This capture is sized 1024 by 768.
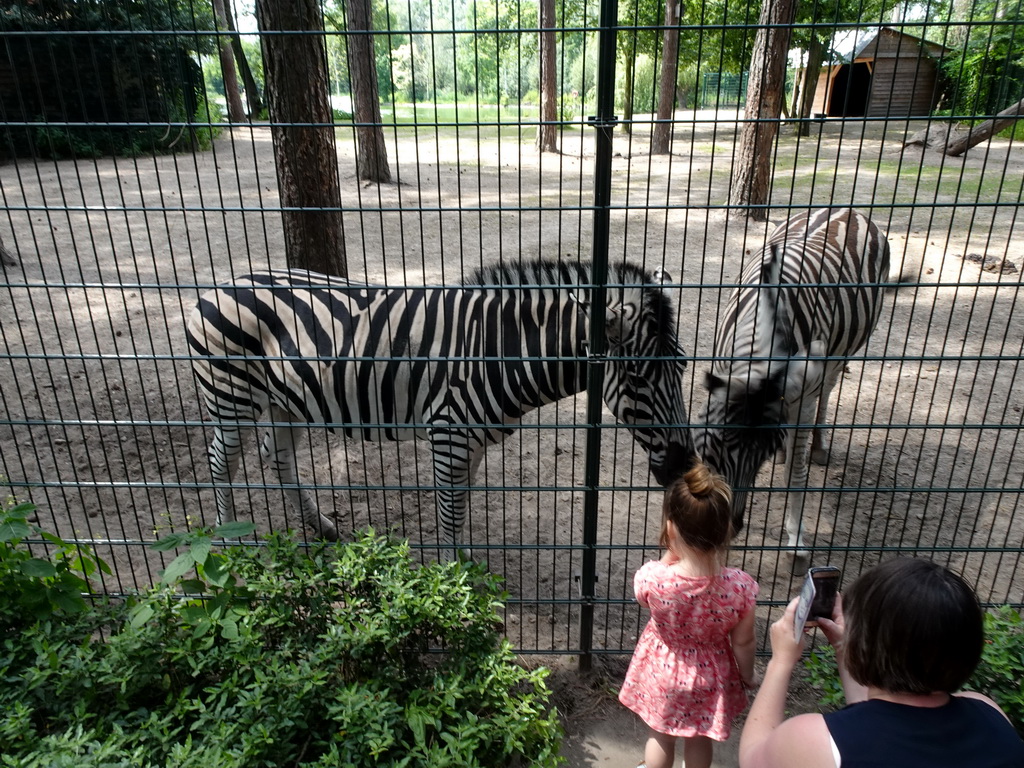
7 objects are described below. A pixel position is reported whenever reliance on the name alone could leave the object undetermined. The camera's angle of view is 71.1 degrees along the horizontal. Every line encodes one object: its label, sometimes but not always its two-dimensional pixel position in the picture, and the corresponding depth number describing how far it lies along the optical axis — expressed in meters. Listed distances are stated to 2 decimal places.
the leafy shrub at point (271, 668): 2.43
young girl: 2.28
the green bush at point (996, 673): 2.60
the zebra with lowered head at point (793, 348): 3.46
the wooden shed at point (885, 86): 20.30
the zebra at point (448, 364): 3.39
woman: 1.52
